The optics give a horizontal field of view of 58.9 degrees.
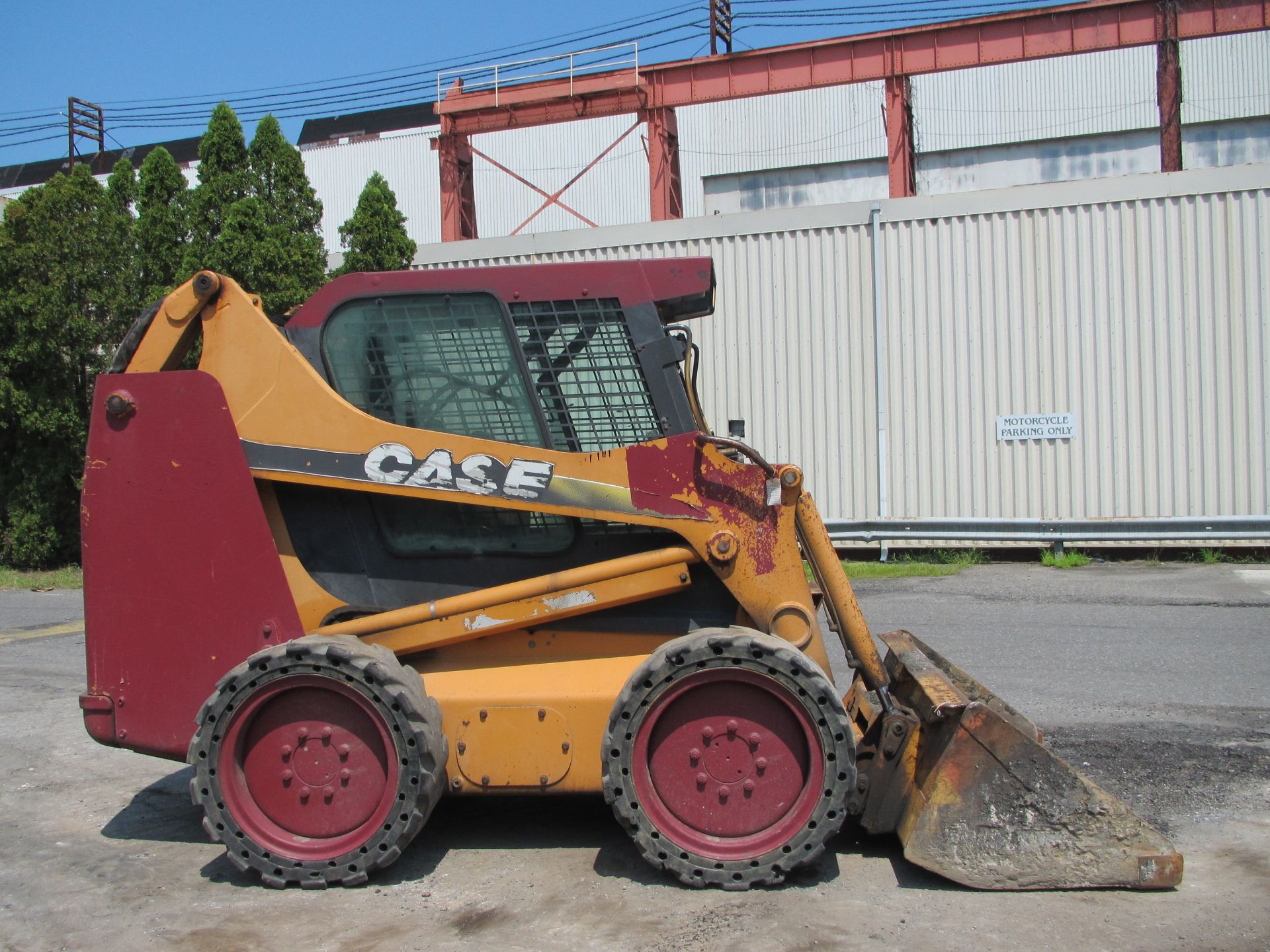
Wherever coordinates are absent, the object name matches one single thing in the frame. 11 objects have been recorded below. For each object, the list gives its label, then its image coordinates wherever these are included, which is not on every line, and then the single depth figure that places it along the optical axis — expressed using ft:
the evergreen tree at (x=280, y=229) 47.96
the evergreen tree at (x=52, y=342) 48.39
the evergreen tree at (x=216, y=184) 50.29
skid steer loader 12.71
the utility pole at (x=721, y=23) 123.95
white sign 45.24
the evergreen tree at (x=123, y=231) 50.80
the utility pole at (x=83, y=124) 141.79
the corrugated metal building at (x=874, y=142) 103.09
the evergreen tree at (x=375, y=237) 51.96
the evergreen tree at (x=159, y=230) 50.55
